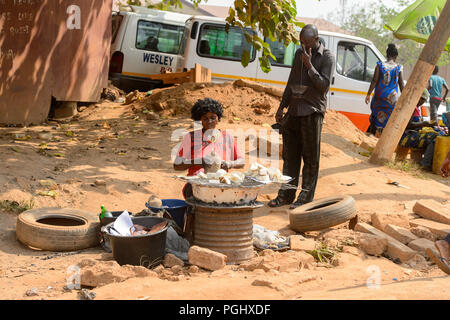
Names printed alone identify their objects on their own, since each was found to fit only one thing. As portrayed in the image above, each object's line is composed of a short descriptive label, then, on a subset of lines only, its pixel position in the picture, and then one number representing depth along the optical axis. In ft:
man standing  20.97
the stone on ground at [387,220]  19.45
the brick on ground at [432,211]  20.36
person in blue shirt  42.83
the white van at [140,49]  44.06
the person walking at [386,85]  32.24
